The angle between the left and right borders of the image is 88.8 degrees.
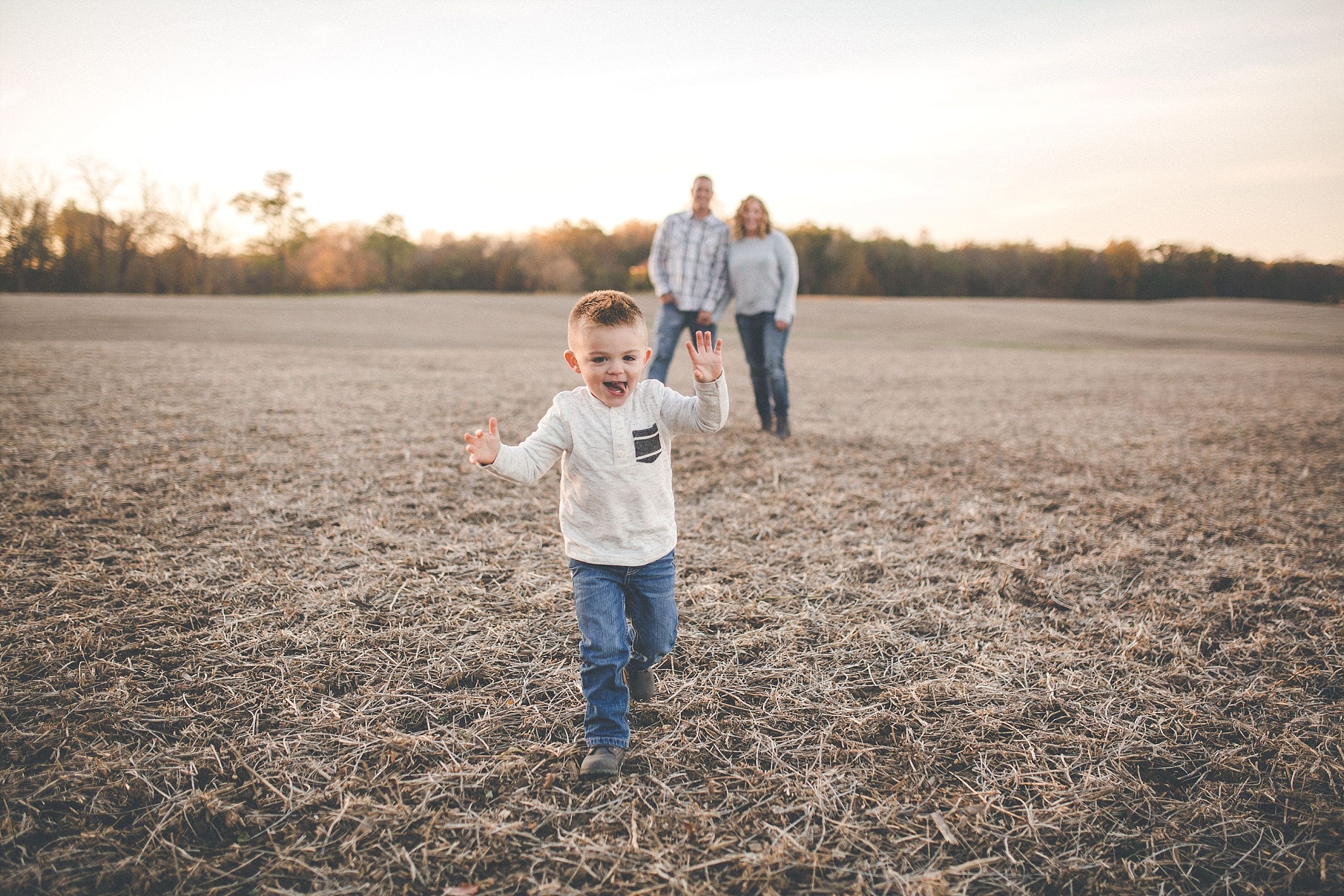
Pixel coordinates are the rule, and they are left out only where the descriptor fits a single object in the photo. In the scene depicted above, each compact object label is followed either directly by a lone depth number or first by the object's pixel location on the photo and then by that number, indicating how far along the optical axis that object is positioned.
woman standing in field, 6.65
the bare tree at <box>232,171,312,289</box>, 56.97
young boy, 2.33
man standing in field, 6.87
